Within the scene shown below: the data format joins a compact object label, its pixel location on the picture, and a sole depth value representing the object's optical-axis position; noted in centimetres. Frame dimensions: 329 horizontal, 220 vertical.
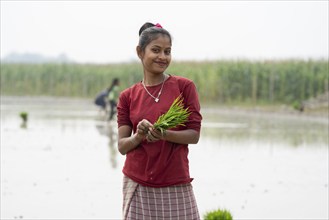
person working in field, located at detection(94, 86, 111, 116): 2431
